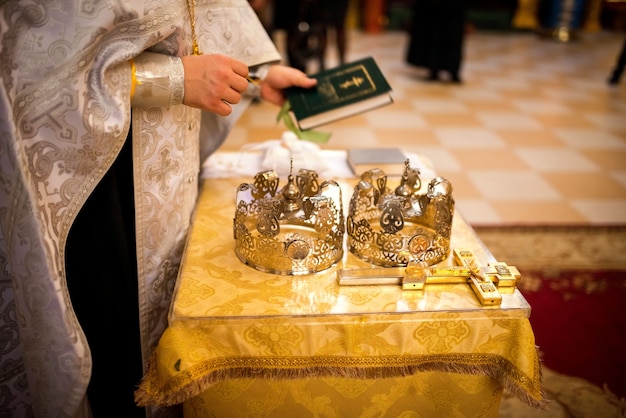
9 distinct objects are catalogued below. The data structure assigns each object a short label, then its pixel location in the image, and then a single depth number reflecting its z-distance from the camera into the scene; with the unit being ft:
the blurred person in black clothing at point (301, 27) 15.93
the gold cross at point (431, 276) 3.73
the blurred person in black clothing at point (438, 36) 16.90
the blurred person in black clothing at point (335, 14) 16.57
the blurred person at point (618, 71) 17.38
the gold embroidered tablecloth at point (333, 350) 3.50
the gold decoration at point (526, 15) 26.04
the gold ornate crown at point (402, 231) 3.96
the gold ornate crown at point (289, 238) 3.84
